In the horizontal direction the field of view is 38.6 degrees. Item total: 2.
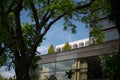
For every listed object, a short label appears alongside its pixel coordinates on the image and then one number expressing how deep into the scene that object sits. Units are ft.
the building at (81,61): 57.44
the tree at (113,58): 41.43
